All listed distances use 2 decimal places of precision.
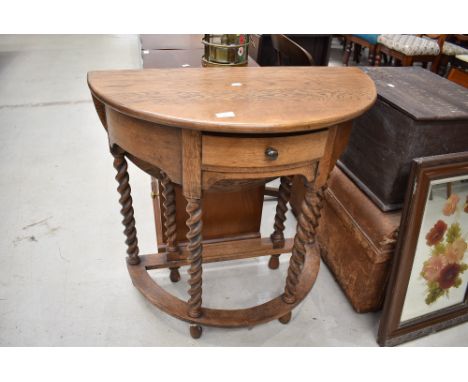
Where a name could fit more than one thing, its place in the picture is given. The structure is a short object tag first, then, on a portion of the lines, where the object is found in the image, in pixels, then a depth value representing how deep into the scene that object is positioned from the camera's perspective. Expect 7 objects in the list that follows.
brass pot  1.67
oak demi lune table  1.03
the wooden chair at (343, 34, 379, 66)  4.79
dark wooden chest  1.44
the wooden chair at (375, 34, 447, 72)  4.17
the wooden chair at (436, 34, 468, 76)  4.09
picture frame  1.38
